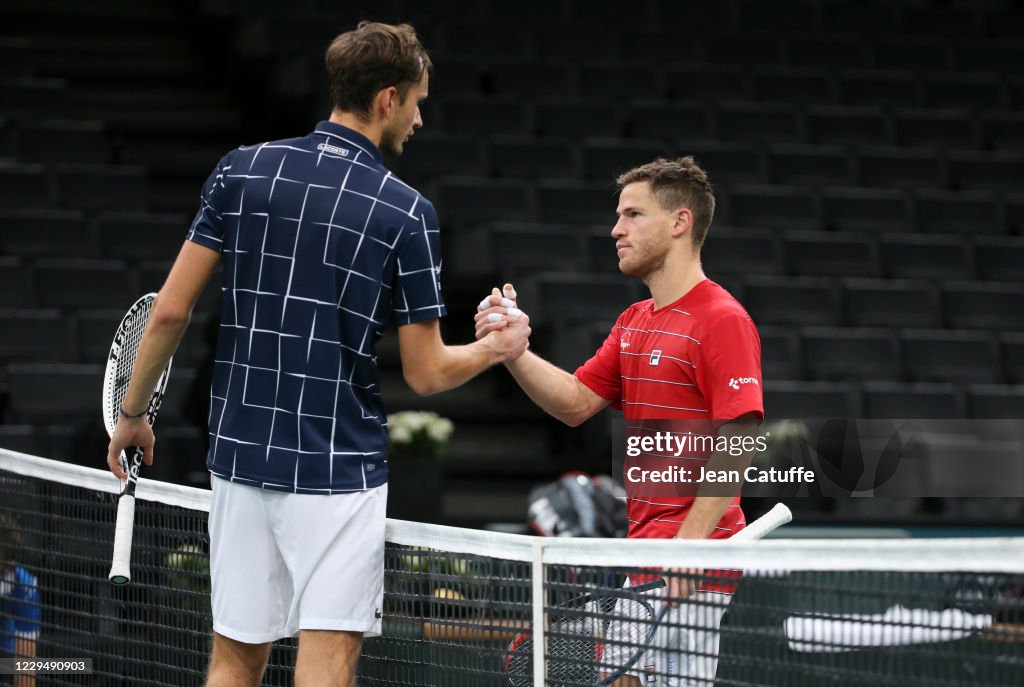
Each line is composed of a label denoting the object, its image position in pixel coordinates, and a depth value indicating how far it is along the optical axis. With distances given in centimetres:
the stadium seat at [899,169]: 1937
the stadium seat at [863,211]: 1839
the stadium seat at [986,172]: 1967
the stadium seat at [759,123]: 1966
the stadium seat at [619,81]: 2003
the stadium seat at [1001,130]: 2064
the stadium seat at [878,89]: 2117
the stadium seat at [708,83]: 2047
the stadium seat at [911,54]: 2220
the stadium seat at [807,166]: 1902
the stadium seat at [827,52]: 2187
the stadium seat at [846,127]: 2009
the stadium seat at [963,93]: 2131
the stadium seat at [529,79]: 1966
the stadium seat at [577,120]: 1905
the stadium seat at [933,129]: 2036
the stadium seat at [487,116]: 1866
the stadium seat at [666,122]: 1919
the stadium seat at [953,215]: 1869
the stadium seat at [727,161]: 1855
